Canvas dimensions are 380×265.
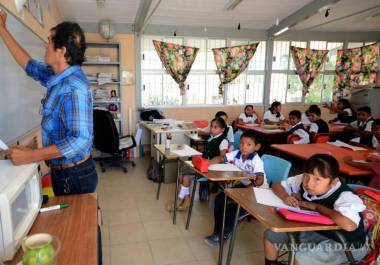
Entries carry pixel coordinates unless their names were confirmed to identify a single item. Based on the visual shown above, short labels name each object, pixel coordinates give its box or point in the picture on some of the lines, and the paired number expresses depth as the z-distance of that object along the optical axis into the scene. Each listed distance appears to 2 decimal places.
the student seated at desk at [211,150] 3.17
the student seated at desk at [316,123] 4.51
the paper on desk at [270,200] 1.55
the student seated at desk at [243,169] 2.40
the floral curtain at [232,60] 6.22
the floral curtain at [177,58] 5.86
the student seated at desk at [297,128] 4.35
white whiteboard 1.61
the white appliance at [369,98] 6.08
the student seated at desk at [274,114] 5.98
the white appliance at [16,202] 0.91
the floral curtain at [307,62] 6.67
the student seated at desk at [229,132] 4.04
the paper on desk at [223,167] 2.42
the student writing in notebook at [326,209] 1.47
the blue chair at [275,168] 2.43
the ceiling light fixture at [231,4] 4.71
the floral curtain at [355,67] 6.90
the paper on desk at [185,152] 3.00
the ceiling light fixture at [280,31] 5.31
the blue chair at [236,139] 3.91
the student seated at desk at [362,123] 4.79
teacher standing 1.23
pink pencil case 1.43
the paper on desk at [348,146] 3.36
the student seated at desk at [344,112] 6.01
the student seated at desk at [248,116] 5.93
